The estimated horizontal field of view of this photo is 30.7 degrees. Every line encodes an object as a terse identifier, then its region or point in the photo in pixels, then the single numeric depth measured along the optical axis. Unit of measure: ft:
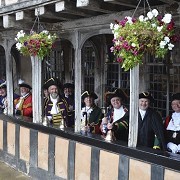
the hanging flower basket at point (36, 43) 16.61
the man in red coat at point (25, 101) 22.98
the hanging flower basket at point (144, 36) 11.16
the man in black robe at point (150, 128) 14.96
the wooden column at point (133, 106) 14.42
